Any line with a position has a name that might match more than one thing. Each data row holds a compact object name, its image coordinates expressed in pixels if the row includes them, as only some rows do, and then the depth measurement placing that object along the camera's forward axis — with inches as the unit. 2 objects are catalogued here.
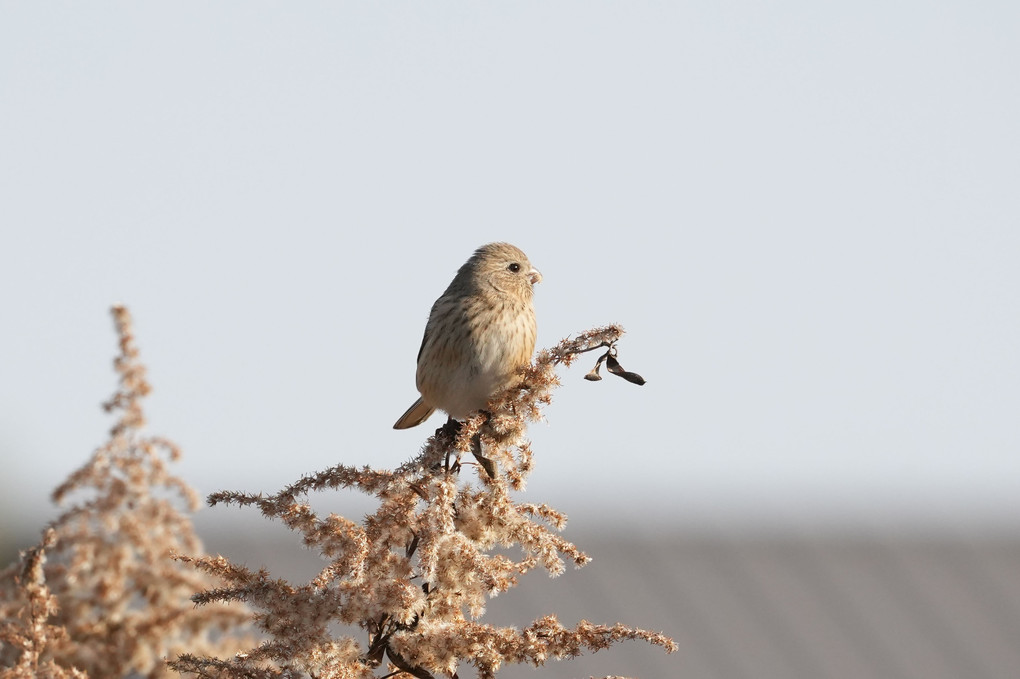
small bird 463.2
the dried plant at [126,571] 318.3
